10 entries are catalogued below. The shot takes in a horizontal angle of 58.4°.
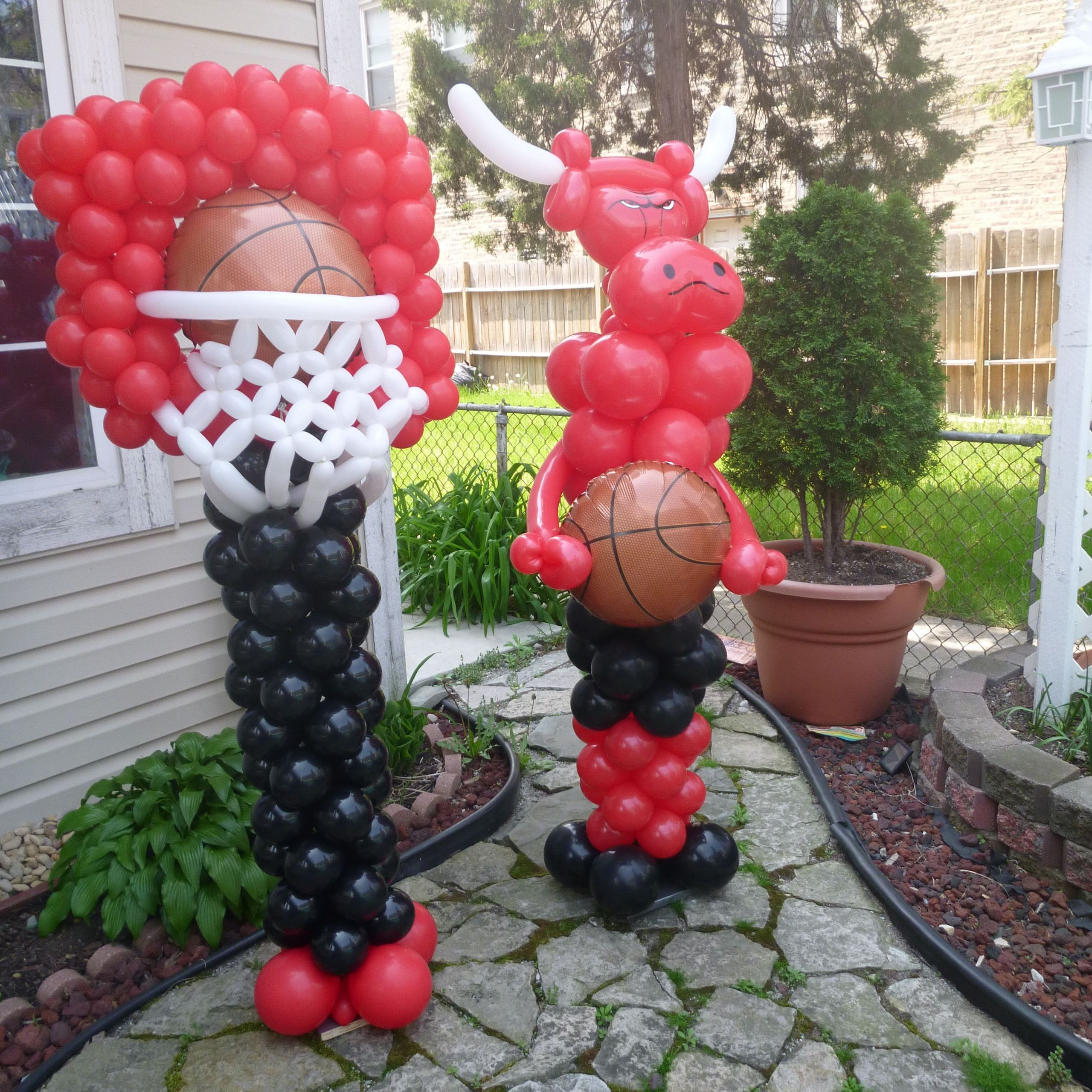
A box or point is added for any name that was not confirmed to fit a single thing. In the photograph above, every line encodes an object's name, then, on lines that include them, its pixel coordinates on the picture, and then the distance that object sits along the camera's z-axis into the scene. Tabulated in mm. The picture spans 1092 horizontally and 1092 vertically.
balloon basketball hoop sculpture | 1951
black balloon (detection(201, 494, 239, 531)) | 2176
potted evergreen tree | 3695
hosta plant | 2621
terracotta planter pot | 3682
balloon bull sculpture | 2287
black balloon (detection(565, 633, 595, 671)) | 2713
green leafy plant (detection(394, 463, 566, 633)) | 5141
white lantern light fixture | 2895
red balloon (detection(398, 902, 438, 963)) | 2443
